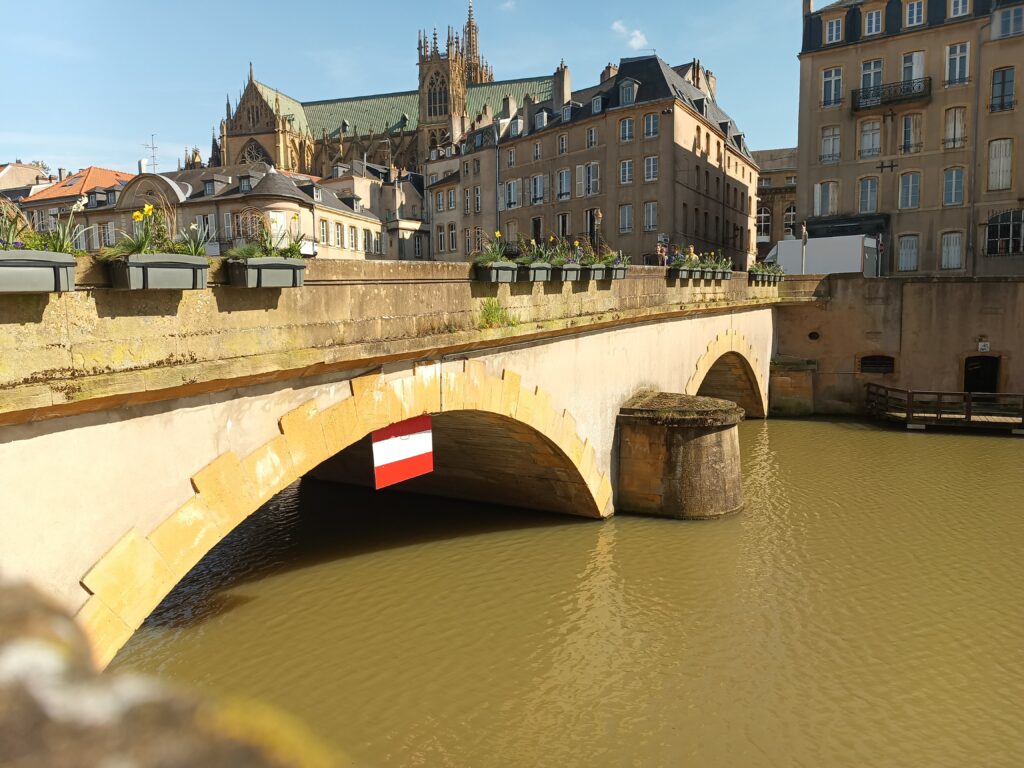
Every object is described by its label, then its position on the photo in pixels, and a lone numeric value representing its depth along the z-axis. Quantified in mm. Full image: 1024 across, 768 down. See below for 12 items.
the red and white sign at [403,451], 9000
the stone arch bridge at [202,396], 4785
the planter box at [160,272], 5059
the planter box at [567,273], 11336
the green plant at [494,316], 9680
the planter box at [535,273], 10430
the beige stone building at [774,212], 55344
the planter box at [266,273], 5965
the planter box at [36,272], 4340
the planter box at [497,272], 9570
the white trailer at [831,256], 33094
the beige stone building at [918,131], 31266
